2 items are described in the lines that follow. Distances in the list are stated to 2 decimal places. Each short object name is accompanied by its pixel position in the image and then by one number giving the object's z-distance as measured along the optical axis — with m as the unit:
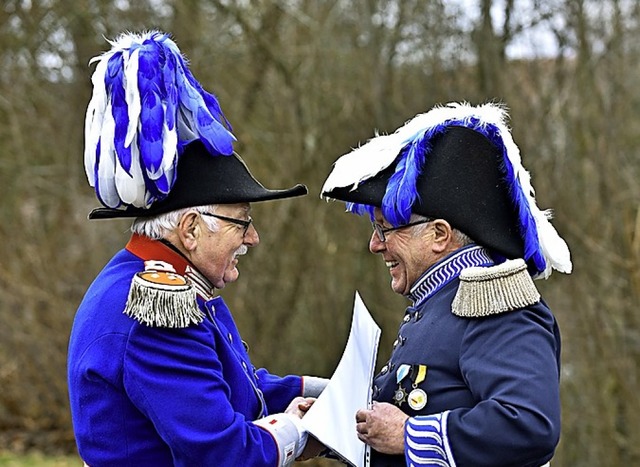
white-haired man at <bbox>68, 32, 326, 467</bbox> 5.65
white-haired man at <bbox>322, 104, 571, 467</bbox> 5.27
